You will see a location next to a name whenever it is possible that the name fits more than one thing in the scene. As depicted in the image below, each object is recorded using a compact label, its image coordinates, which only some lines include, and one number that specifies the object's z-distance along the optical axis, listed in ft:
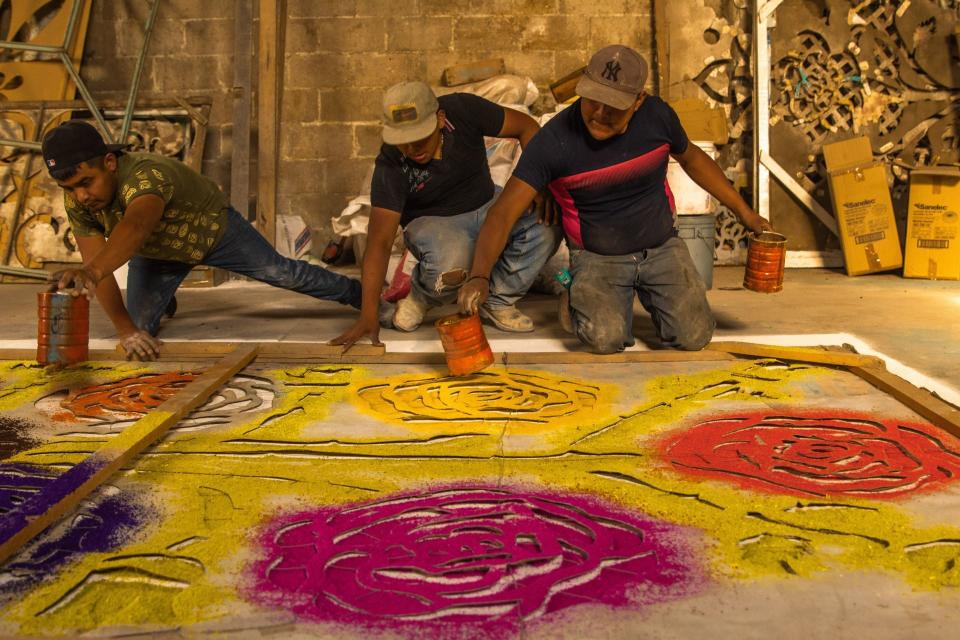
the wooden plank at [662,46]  19.99
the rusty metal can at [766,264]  11.20
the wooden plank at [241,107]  19.71
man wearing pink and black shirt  10.49
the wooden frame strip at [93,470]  6.52
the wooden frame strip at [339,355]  11.35
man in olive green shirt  10.42
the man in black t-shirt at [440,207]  11.50
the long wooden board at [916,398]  8.65
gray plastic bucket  16.17
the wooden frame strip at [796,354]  10.58
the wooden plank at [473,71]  19.80
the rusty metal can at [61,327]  10.28
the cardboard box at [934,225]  17.80
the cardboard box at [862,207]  18.61
